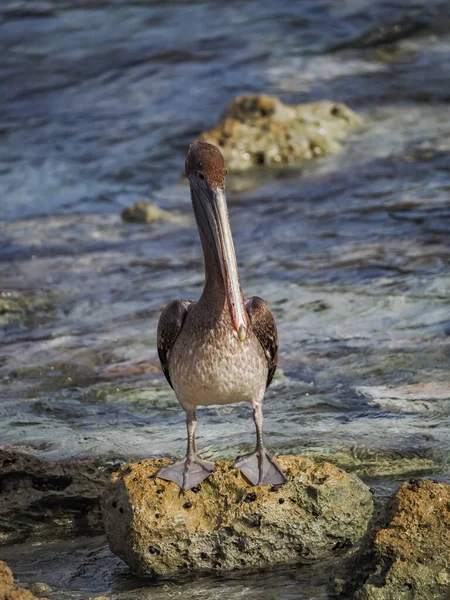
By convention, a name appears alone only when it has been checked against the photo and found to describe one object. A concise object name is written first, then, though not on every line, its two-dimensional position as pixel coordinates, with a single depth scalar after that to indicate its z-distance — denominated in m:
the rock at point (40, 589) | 10.92
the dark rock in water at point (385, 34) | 41.28
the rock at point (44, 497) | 12.87
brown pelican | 11.63
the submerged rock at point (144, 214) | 27.31
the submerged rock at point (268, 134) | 29.97
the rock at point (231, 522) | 10.92
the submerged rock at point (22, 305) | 21.17
